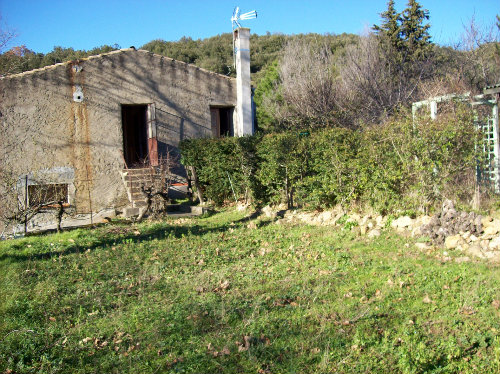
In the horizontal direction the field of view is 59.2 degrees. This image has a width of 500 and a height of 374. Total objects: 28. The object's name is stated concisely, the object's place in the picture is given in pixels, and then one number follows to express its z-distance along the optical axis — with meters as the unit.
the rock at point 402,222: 7.98
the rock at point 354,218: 8.87
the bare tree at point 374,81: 19.34
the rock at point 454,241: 6.78
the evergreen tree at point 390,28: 22.44
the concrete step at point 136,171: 13.61
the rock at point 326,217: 9.52
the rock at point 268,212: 10.80
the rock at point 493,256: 6.15
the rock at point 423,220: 7.59
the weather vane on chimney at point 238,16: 16.39
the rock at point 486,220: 6.82
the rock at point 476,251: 6.35
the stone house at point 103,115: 13.20
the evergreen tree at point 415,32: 22.22
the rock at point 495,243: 6.37
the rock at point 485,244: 6.47
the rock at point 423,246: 6.96
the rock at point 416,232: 7.50
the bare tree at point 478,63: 19.83
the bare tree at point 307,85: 20.50
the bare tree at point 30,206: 9.52
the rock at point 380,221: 8.42
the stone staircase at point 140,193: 12.24
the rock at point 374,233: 7.97
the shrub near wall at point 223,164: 11.78
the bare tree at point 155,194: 11.21
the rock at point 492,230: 6.63
